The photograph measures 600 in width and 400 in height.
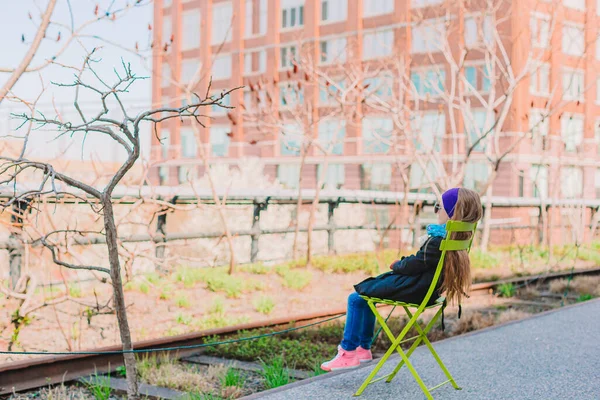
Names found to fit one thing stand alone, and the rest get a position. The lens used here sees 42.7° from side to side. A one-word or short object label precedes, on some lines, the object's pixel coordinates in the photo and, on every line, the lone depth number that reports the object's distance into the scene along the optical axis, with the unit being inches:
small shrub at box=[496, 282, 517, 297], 446.4
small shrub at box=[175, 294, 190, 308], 368.2
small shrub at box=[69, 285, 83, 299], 360.2
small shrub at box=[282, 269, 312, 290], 446.1
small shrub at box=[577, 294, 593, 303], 431.5
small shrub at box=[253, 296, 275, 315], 363.9
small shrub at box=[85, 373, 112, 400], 205.0
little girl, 195.6
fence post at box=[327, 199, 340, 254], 630.5
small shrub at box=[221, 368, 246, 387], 217.9
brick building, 1589.6
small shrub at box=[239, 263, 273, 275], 493.4
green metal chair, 192.7
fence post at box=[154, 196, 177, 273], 475.1
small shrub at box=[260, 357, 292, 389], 218.2
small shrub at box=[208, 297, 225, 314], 356.2
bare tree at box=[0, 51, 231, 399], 165.9
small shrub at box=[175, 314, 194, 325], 331.6
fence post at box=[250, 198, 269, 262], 555.5
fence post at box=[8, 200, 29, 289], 348.2
